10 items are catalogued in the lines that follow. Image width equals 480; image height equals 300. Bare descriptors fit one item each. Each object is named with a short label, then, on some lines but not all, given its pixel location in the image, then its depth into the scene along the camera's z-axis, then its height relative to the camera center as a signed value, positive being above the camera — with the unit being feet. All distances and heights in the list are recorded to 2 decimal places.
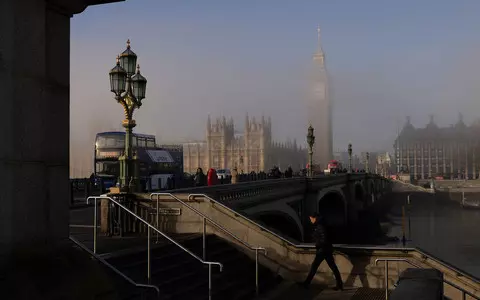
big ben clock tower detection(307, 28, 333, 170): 622.95 +19.49
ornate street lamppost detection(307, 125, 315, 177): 128.23 +5.04
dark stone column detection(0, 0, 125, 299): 15.79 +0.10
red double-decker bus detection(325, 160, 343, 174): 287.24 -6.42
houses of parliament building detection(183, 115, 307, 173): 495.00 +9.49
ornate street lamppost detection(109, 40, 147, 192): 46.96 +6.35
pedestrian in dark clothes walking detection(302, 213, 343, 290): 34.37 -6.83
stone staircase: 28.84 -7.47
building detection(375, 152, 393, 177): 615.32 -11.84
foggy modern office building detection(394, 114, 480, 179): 603.26 +4.46
